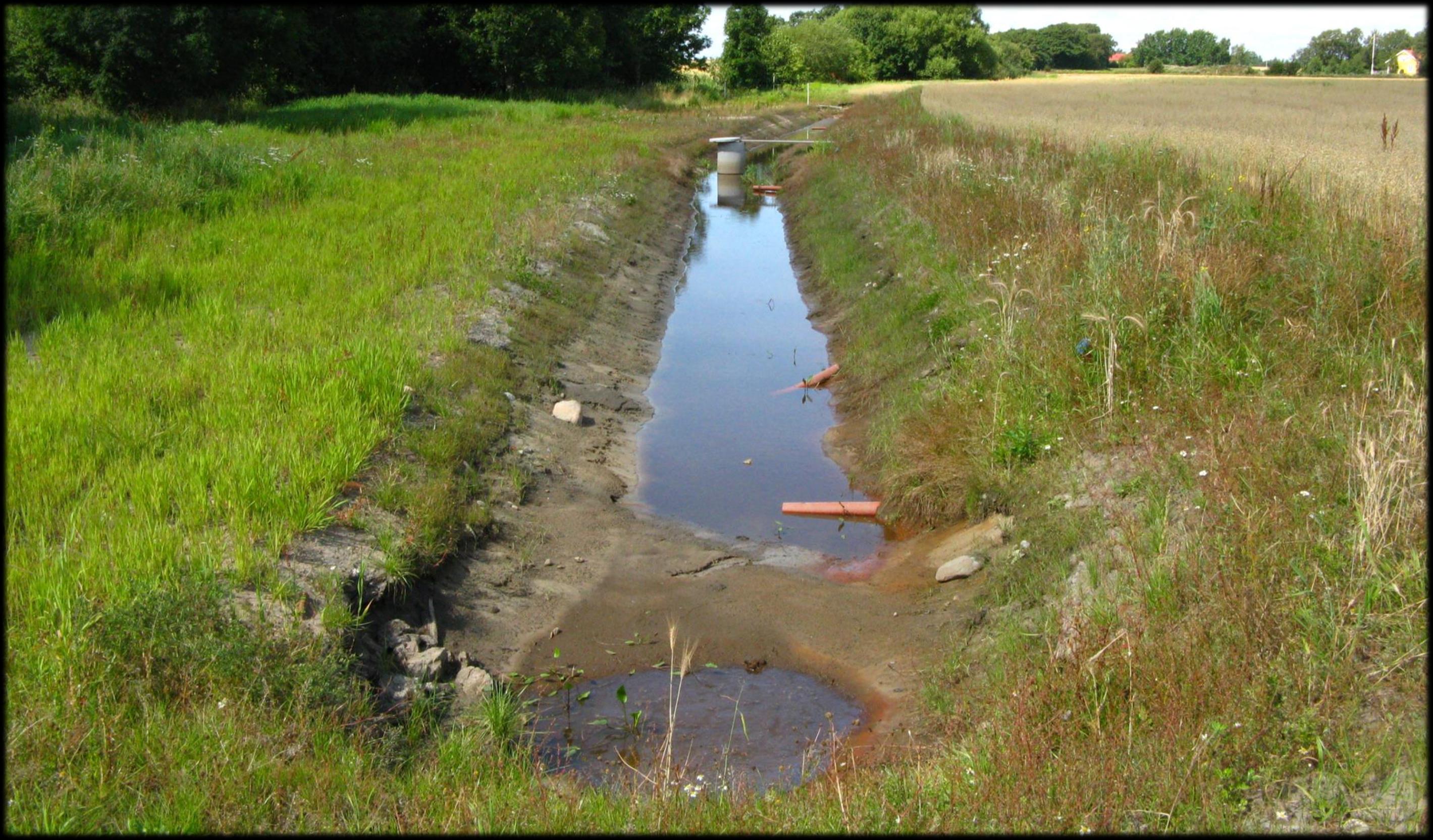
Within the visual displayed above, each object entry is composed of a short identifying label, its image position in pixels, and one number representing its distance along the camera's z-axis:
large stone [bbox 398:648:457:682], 5.82
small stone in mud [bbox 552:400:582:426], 10.27
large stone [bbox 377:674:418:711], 5.46
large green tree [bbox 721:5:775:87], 54.91
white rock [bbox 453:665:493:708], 5.80
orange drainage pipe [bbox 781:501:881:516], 8.86
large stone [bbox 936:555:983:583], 7.20
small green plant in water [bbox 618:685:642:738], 5.73
